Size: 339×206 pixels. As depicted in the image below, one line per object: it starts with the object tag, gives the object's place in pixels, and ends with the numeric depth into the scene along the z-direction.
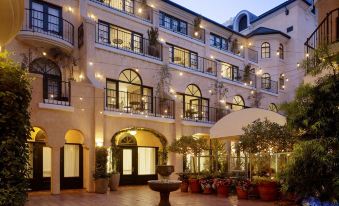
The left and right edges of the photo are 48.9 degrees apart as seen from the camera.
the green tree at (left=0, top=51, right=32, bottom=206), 4.38
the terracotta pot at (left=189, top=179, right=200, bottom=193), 15.71
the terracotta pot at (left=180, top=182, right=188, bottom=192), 16.39
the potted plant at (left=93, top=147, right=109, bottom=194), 15.75
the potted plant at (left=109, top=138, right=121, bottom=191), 16.75
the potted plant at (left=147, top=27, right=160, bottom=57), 20.56
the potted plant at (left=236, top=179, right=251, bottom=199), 13.52
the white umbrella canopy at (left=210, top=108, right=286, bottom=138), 14.34
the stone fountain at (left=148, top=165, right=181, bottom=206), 11.03
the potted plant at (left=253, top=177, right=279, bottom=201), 12.73
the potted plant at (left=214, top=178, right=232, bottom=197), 14.66
